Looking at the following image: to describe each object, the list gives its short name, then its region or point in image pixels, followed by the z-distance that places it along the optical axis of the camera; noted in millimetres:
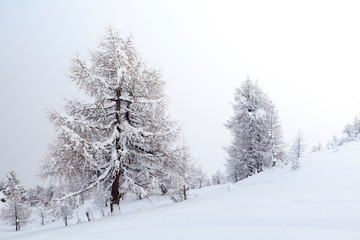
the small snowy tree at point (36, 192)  70406
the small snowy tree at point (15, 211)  34188
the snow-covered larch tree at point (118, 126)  8188
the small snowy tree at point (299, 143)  21422
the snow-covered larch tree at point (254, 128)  19844
